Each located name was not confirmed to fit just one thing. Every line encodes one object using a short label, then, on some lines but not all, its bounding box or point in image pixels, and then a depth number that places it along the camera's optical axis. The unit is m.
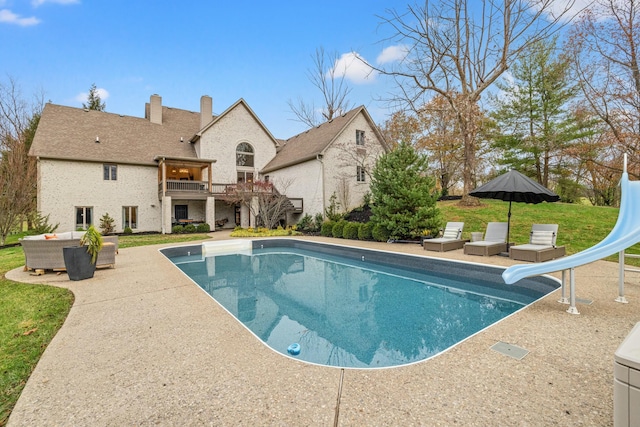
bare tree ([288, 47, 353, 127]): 30.03
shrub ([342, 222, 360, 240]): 14.93
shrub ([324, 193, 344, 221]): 18.05
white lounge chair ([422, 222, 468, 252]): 10.35
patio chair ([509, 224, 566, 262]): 8.20
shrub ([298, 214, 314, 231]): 19.03
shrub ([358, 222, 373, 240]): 14.15
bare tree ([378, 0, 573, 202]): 14.51
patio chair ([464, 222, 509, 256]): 9.32
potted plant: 6.75
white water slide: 4.05
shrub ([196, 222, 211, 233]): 19.30
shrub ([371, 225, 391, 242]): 13.36
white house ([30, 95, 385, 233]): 17.92
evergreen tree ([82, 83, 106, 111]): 32.47
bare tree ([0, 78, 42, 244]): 13.88
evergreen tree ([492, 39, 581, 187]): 20.52
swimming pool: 4.25
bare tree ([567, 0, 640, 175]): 9.52
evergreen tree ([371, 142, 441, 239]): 12.30
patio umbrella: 8.58
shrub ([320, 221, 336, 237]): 16.57
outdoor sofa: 7.20
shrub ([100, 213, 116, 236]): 18.17
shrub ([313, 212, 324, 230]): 18.55
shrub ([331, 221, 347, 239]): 15.77
